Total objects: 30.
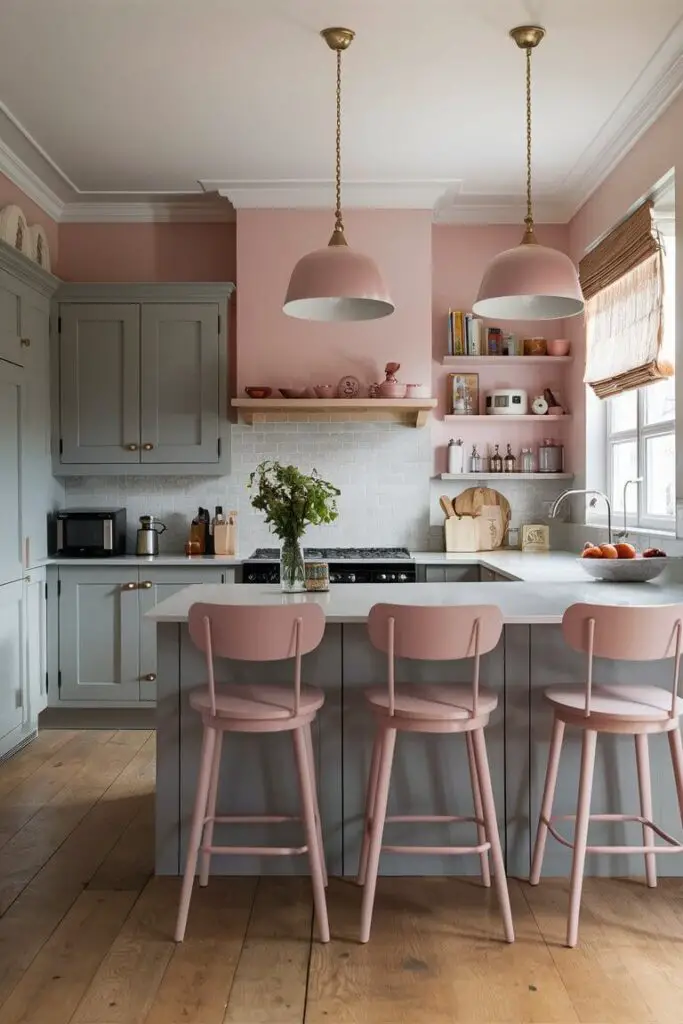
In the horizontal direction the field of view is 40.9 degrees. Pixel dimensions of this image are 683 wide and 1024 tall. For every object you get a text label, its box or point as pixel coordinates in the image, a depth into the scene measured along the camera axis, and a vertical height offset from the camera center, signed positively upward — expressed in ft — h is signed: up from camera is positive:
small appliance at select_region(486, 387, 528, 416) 17.98 +2.06
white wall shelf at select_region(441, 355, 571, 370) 17.88 +2.89
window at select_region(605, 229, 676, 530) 13.96 +1.00
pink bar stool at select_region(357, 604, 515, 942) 8.36 -1.86
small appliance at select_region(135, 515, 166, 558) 17.22 -0.58
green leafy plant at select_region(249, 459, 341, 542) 10.74 +0.06
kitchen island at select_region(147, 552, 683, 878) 9.80 -2.72
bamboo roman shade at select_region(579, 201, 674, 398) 13.51 +3.22
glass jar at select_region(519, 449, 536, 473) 18.13 +0.87
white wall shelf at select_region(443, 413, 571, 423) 17.84 +1.74
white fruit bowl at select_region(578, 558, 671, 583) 11.75 -0.81
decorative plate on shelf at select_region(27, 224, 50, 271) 16.42 +4.81
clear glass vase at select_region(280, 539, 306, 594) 11.00 -0.71
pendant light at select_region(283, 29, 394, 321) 9.39 +2.39
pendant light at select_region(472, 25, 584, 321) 9.32 +2.38
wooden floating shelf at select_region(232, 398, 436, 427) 16.69 +1.87
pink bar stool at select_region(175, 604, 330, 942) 8.41 -1.86
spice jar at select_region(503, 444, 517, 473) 18.12 +0.85
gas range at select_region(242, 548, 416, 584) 16.12 -1.08
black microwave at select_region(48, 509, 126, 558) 16.80 -0.46
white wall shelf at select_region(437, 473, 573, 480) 17.85 +0.59
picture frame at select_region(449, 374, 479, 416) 18.15 +2.25
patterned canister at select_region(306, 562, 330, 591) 10.98 -0.83
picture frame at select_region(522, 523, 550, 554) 17.78 -0.64
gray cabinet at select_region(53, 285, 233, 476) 17.04 +2.38
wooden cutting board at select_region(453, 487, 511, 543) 18.29 +0.14
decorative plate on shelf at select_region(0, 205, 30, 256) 14.94 +4.74
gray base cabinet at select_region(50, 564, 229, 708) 16.34 -2.25
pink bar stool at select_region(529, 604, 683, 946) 8.34 -1.86
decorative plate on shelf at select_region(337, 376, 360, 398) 16.92 +2.22
